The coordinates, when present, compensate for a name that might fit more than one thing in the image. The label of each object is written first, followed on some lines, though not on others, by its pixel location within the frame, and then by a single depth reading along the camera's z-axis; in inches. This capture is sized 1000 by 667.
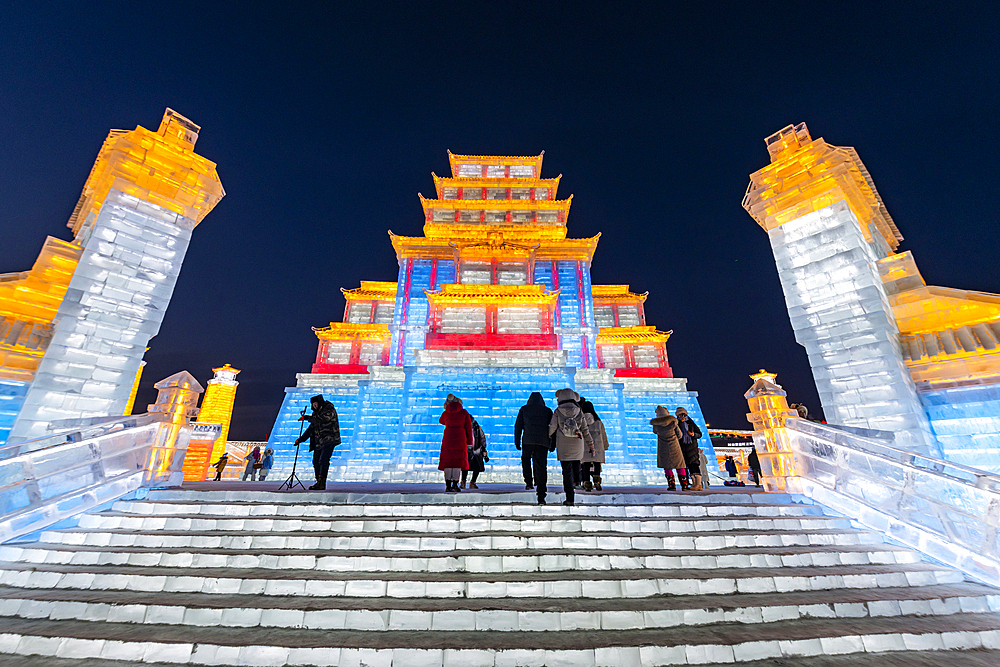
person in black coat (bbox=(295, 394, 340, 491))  261.3
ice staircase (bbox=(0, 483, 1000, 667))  116.0
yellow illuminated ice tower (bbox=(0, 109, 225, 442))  305.0
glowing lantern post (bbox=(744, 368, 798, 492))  287.6
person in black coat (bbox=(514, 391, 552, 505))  241.4
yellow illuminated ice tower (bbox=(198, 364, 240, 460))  1015.0
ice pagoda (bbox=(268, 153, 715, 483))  579.2
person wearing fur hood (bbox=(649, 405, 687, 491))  303.2
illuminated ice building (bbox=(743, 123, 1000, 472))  314.7
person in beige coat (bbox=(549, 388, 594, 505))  236.5
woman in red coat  270.1
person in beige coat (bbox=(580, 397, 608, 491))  297.4
